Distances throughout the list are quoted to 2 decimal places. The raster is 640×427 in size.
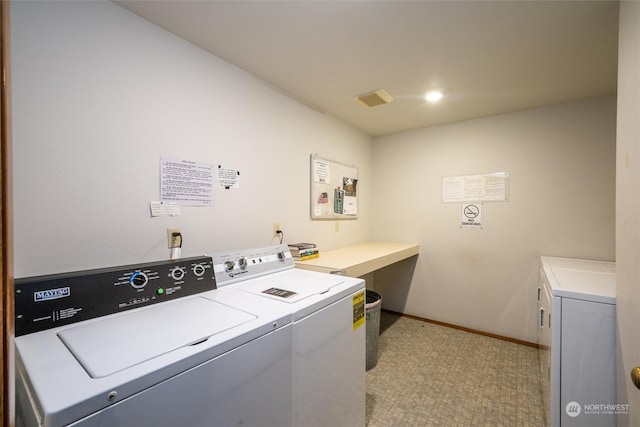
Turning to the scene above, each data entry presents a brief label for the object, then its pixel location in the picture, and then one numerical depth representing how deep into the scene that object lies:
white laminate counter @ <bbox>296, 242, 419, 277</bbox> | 1.88
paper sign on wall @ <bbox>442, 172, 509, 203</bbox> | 2.70
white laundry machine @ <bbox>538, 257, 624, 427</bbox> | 1.22
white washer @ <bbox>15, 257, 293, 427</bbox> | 0.63
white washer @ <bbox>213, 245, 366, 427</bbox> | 1.11
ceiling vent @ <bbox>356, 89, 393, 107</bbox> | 2.20
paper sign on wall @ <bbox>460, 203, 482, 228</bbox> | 2.81
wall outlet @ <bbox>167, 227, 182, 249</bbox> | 1.46
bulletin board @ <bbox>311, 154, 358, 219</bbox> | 2.49
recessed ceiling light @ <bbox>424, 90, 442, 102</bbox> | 2.24
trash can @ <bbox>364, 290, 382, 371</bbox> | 2.16
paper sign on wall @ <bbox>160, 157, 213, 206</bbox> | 1.46
